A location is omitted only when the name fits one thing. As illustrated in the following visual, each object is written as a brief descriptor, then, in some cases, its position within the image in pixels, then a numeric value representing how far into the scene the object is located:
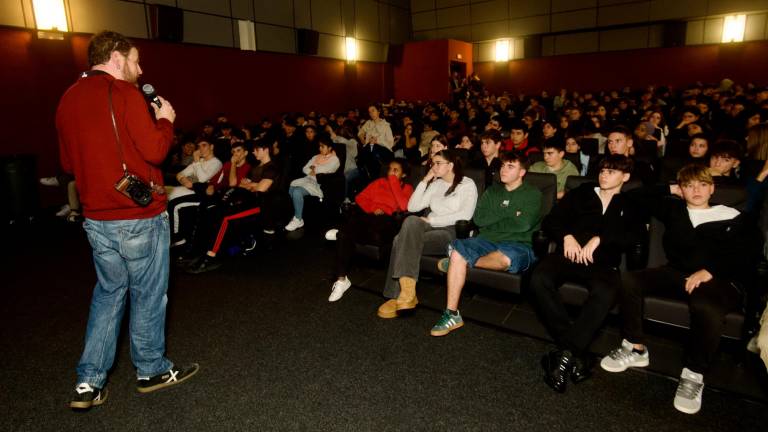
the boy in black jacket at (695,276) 2.12
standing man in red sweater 1.83
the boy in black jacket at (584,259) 2.34
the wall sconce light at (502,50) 14.98
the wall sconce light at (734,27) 11.88
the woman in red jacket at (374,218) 3.43
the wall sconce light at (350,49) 12.49
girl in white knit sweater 3.07
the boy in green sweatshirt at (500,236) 2.82
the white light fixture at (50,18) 6.33
